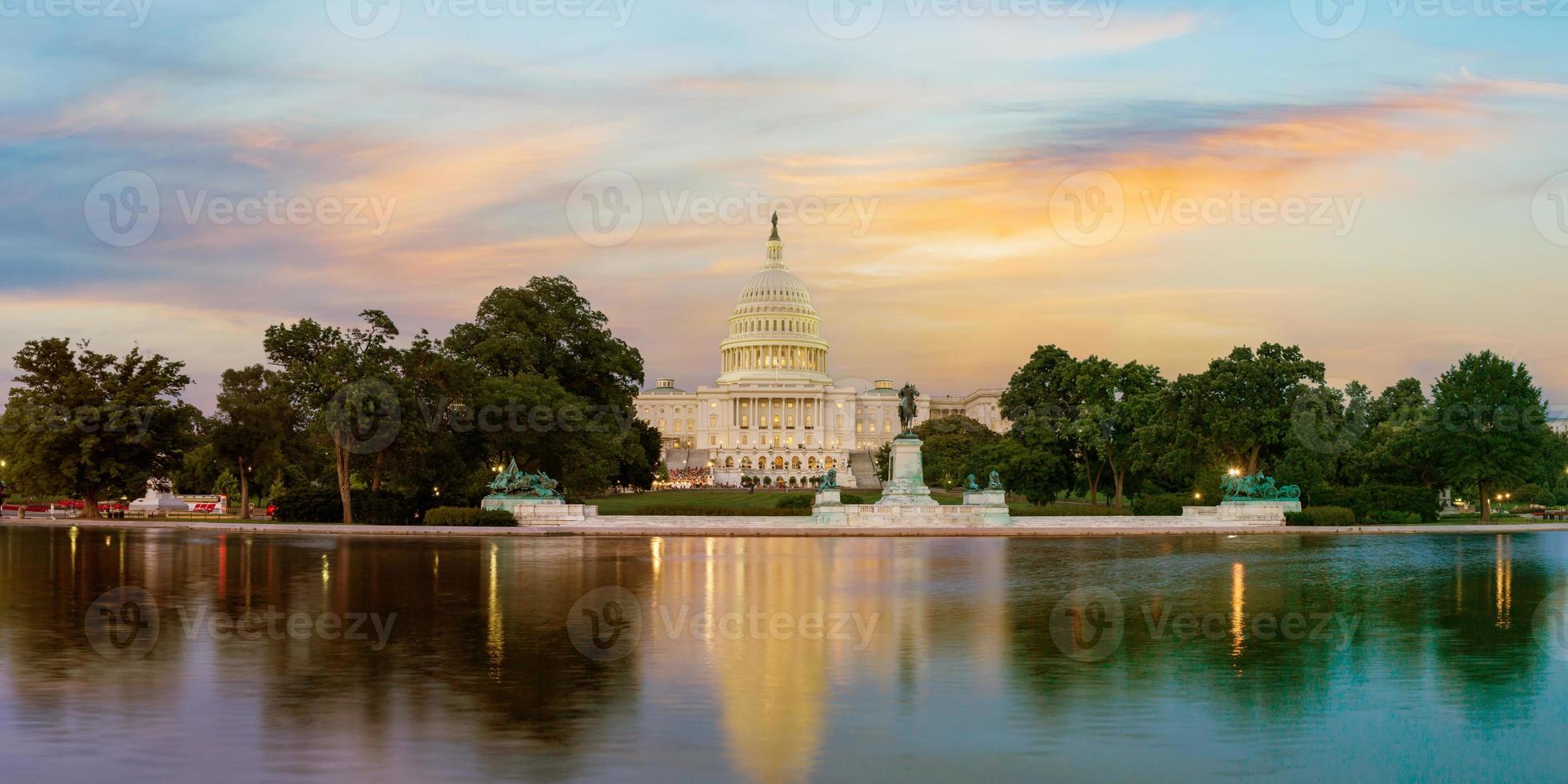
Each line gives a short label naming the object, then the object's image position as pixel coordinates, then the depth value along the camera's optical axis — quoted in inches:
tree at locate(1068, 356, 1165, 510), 2603.3
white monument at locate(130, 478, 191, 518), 3011.8
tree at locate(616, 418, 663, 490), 3885.3
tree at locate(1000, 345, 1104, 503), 2706.7
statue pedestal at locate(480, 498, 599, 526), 2039.9
